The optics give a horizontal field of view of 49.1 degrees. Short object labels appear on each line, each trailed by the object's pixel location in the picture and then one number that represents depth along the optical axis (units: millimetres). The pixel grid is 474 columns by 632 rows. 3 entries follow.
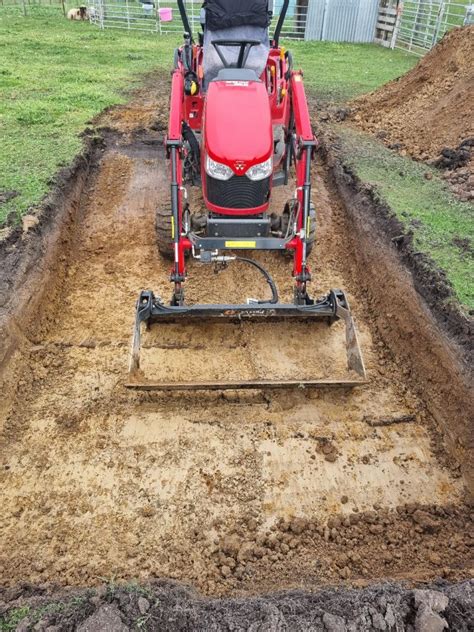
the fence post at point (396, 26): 19594
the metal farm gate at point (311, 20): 20719
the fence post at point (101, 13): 21311
